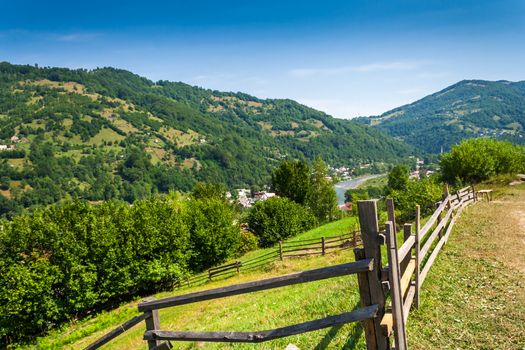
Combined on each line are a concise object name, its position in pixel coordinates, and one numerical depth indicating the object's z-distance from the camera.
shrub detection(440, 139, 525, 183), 44.38
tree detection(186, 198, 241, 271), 37.69
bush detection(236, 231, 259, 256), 44.62
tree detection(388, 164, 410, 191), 72.19
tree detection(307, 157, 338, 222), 60.93
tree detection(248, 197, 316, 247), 47.56
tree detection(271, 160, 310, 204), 58.53
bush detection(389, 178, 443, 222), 29.22
